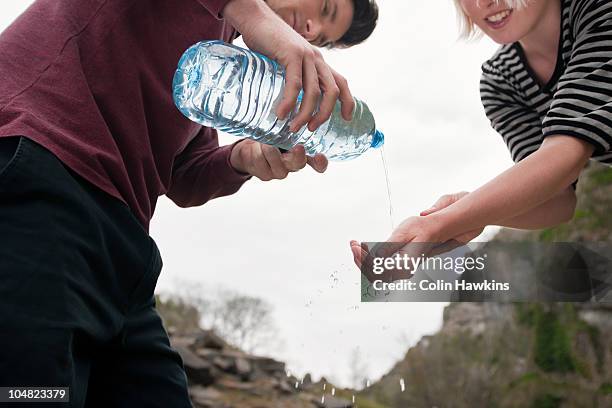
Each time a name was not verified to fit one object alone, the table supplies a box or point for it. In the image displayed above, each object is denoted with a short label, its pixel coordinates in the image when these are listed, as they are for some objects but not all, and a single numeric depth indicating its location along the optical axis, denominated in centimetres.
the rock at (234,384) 406
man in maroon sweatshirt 66
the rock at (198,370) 391
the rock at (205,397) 376
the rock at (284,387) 426
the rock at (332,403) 407
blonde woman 97
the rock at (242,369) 419
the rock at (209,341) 437
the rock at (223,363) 414
